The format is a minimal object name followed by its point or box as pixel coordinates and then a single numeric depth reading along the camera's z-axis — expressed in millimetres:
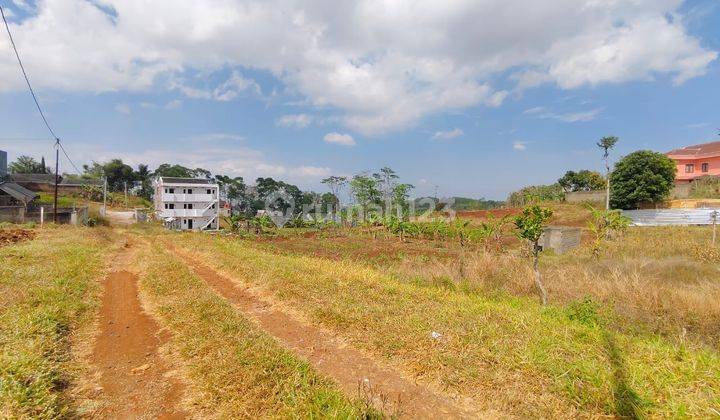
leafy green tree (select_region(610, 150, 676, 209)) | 27141
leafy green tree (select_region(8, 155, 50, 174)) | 57875
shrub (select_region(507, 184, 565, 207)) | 39500
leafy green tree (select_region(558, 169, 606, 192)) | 38981
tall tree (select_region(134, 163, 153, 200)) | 59469
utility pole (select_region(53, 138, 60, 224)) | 24625
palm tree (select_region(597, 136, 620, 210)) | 32625
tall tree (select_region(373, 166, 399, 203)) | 40000
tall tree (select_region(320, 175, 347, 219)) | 41944
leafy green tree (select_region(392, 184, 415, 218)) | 38938
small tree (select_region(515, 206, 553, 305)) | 7637
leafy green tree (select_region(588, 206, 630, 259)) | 14266
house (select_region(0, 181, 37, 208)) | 30328
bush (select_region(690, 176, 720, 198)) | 29062
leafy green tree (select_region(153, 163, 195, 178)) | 60812
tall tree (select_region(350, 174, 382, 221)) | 38250
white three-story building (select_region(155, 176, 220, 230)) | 40406
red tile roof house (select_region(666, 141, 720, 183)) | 34469
